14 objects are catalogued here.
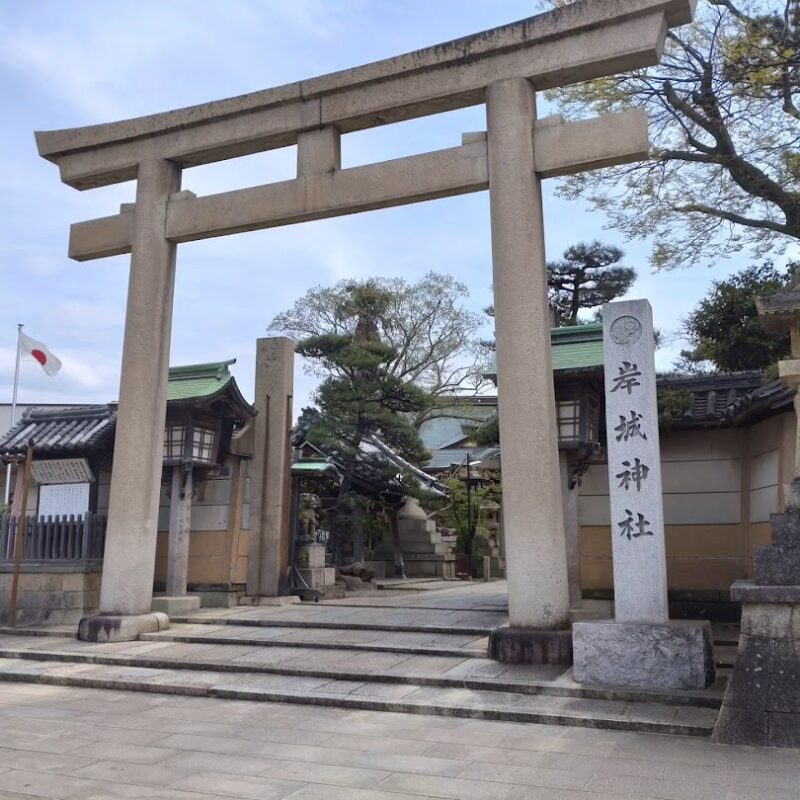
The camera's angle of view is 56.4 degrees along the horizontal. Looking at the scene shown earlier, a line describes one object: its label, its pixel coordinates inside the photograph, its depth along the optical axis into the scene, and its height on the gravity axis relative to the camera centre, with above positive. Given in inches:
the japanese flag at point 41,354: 880.9 +221.3
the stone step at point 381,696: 233.5 -54.1
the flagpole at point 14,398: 987.7 +193.3
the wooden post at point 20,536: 426.9 +3.9
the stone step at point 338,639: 327.0 -44.9
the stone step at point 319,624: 366.9 -41.6
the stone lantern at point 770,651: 208.2 -30.2
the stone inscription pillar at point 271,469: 510.6 +51.5
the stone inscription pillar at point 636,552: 258.8 -2.4
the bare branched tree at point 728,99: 509.7 +318.8
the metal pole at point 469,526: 973.7 +25.2
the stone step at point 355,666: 258.5 -49.6
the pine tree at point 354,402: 754.2 +145.3
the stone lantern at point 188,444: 466.3 +62.8
